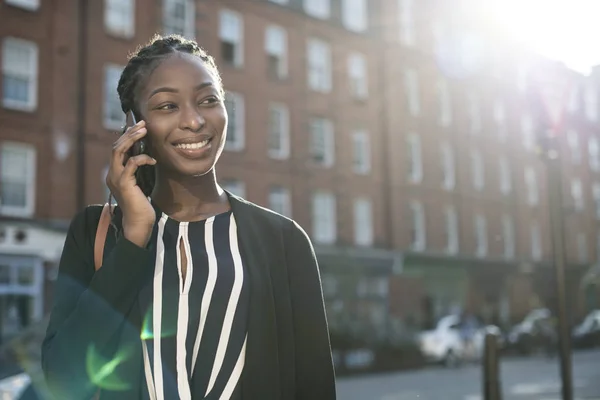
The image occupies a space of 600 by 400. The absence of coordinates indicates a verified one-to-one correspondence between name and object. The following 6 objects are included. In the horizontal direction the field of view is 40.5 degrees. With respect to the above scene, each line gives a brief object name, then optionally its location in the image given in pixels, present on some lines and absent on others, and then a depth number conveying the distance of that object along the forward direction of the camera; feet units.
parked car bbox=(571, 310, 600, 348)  109.09
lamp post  19.83
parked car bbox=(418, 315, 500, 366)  82.02
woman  5.79
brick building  71.72
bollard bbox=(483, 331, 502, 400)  19.97
